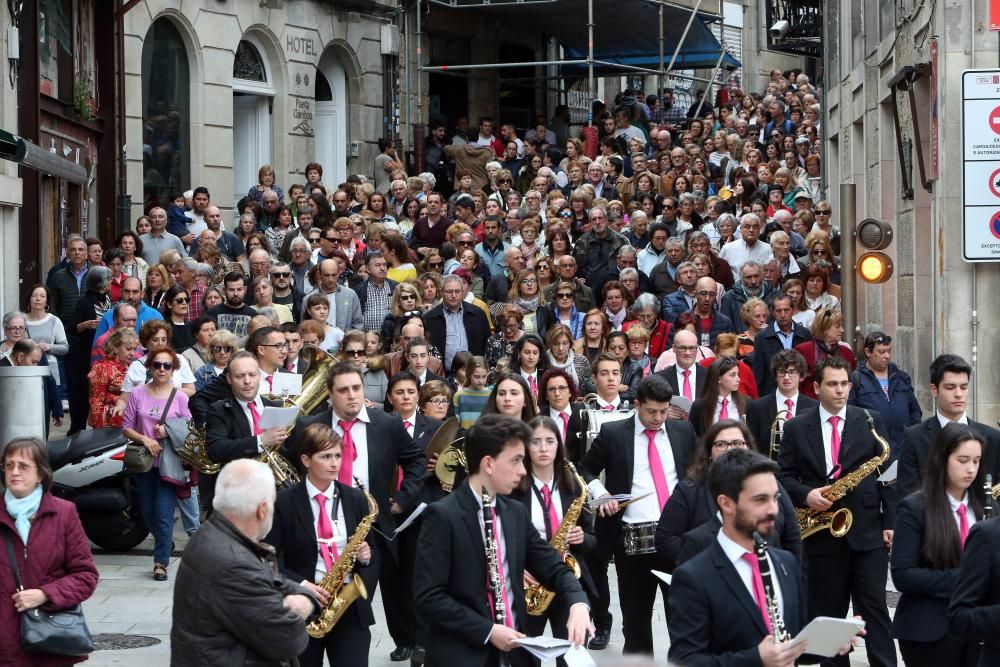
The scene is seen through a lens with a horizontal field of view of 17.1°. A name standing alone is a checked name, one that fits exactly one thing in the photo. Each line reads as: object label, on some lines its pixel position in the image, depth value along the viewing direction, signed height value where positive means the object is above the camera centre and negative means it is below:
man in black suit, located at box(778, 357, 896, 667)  19.21 -1.00
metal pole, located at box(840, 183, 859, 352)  26.68 +0.56
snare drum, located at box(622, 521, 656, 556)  19.18 -1.21
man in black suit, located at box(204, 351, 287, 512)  20.98 -0.48
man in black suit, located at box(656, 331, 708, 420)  24.99 -0.32
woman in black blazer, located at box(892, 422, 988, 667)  14.69 -0.97
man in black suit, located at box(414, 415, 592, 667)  13.40 -0.96
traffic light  26.79 +0.61
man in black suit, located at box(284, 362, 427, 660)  18.34 -0.62
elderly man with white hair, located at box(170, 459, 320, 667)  12.37 -0.96
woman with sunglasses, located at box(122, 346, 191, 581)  25.48 -0.75
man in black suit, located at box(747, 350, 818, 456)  21.12 -0.48
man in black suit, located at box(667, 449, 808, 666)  11.60 -0.90
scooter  26.78 -1.19
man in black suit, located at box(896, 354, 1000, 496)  17.61 -0.51
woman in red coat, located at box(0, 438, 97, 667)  14.78 -0.96
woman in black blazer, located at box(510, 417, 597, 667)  17.46 -0.85
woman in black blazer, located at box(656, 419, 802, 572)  16.33 -0.86
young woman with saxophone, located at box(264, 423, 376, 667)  16.11 -0.96
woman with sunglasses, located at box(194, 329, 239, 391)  26.30 -0.13
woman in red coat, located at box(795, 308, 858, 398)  26.45 -0.11
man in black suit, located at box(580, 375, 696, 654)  19.27 -0.84
